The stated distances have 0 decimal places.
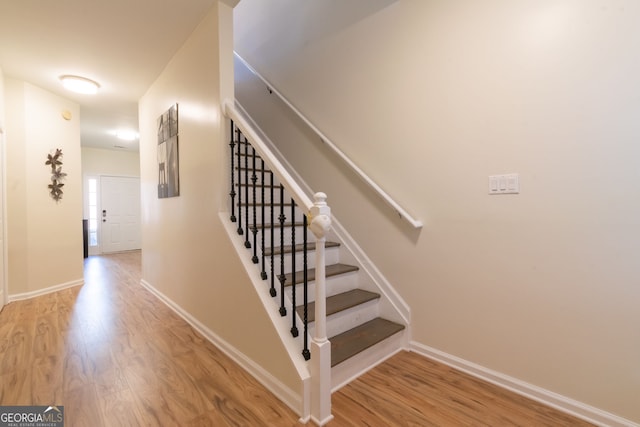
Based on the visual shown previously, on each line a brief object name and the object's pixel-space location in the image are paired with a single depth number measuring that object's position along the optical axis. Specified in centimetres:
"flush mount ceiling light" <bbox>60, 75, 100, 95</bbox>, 307
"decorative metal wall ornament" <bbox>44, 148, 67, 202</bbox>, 361
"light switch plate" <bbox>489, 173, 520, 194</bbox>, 161
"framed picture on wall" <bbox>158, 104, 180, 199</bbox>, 274
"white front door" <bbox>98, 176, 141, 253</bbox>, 680
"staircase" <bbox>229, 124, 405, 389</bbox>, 168
